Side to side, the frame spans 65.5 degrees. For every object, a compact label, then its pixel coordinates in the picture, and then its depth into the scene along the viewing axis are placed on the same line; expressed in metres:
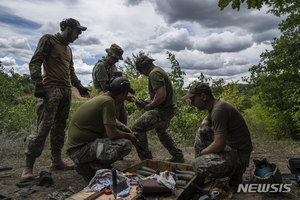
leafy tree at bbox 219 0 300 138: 6.95
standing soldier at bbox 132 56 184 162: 4.39
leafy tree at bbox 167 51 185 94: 8.10
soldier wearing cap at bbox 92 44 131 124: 4.99
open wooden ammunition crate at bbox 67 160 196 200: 3.23
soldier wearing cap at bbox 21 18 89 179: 4.04
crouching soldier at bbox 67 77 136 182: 3.46
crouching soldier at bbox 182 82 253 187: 3.25
